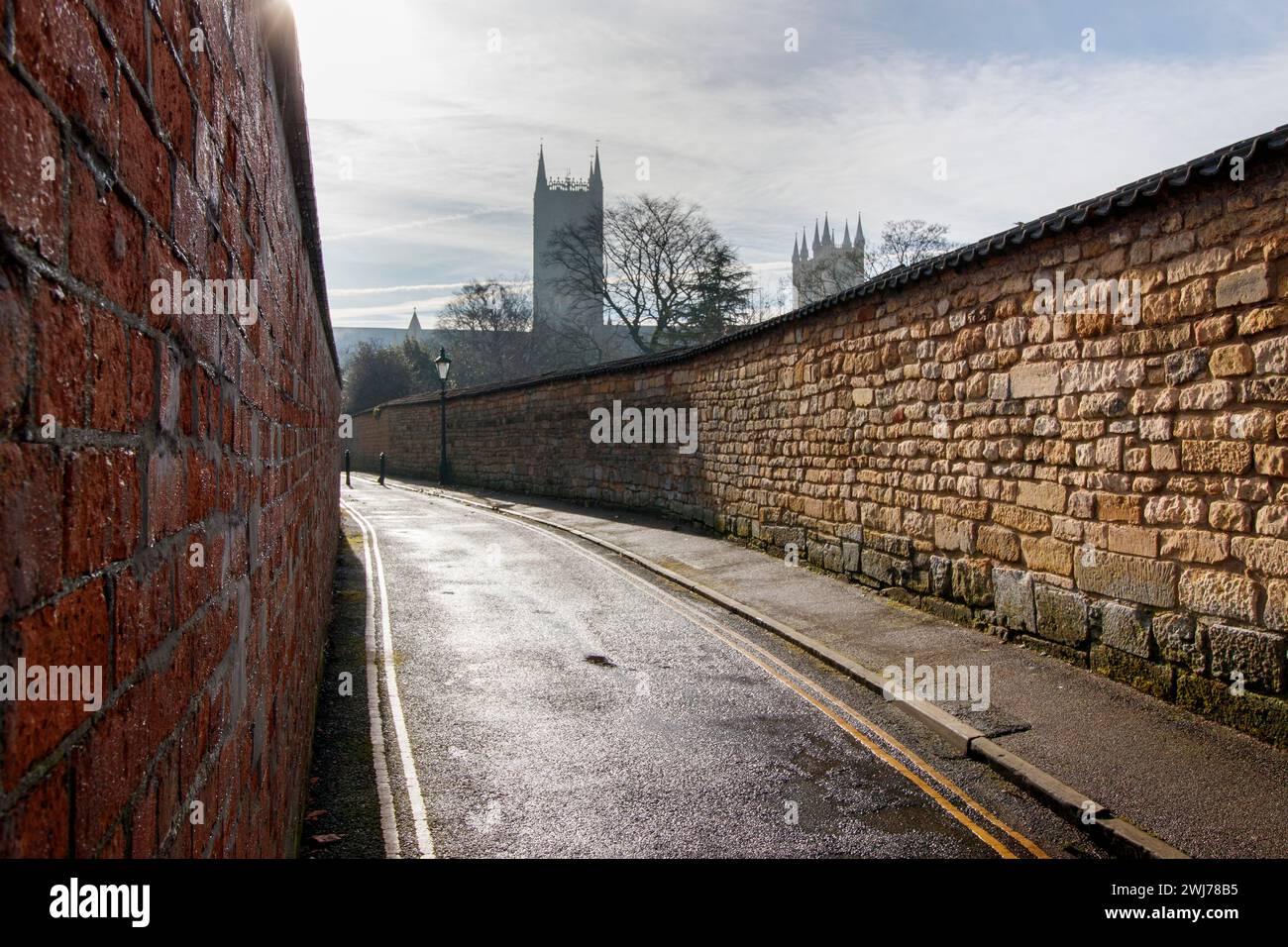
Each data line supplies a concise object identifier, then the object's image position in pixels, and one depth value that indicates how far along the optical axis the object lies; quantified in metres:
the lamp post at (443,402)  28.21
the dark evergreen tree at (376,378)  62.16
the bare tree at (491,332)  61.00
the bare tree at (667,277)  44.03
